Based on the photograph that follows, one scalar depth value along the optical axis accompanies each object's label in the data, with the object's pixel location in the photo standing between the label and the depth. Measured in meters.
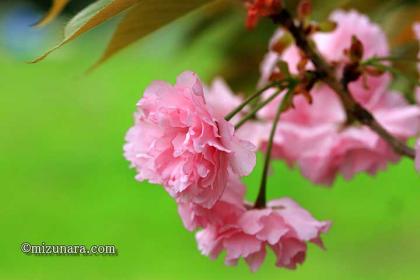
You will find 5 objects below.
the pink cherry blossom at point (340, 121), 0.83
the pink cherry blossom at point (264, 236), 0.77
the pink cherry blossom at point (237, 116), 0.83
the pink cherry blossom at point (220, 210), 0.75
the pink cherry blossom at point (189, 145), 0.72
